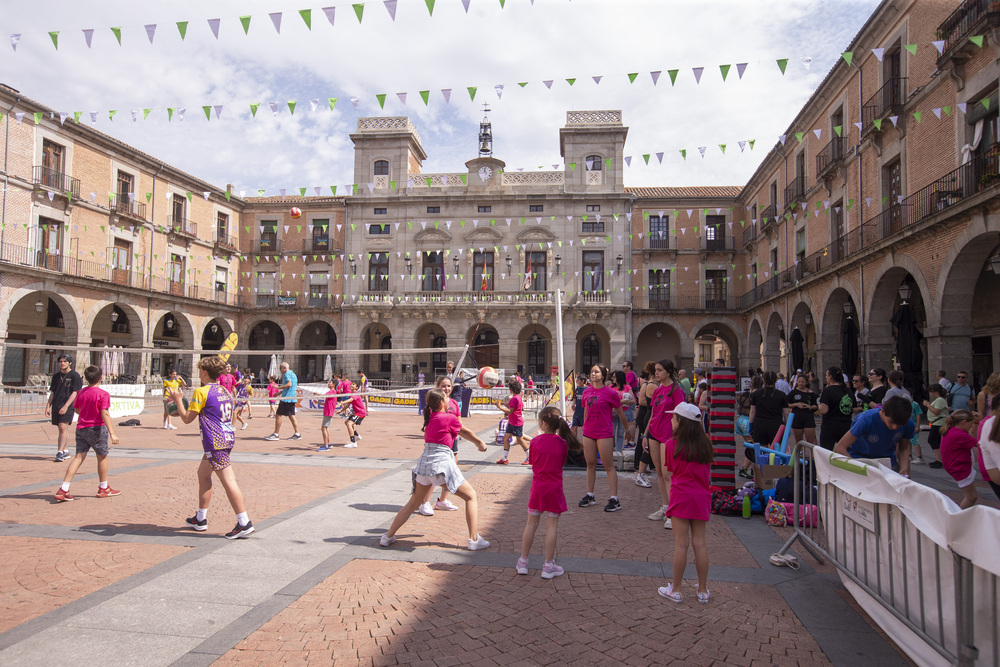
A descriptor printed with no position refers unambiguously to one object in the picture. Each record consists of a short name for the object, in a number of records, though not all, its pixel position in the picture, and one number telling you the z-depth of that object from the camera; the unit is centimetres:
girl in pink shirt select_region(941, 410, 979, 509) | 585
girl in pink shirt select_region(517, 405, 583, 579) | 469
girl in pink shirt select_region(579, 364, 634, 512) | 696
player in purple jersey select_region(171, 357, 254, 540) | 550
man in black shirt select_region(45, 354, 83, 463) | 935
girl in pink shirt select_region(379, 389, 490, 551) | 527
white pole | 1230
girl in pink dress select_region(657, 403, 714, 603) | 424
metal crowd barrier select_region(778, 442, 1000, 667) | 275
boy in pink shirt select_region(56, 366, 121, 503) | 703
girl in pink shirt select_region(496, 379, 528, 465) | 962
